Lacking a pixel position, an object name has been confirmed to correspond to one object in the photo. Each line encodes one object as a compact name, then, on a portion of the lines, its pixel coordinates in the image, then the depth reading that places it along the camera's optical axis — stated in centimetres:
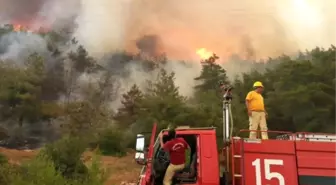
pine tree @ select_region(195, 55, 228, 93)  4994
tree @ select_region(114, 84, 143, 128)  4684
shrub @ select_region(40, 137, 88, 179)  2625
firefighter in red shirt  764
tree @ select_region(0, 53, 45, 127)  4700
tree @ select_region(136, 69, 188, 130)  3454
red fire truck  761
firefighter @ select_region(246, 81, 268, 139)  1004
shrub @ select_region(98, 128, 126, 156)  3716
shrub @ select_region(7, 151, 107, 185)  1850
